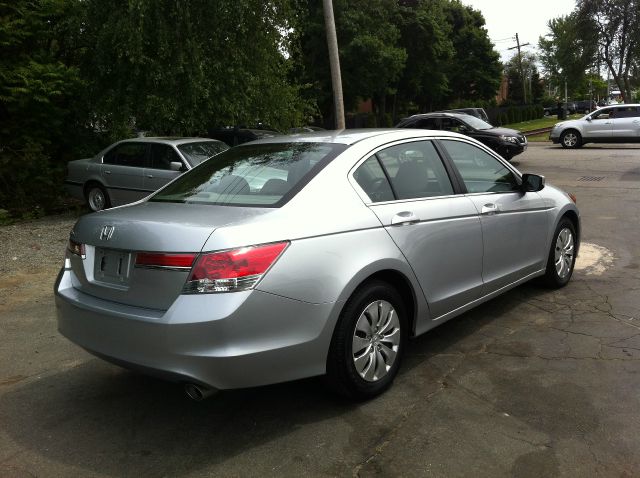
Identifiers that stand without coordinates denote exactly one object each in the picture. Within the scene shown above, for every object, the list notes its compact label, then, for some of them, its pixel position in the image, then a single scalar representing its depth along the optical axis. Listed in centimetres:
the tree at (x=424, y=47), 3528
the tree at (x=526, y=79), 7781
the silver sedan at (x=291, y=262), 292
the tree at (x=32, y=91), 1163
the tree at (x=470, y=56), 4681
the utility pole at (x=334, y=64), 1470
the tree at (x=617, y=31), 4388
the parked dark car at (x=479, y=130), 1750
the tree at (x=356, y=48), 2884
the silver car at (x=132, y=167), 1033
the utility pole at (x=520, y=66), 6707
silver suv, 2255
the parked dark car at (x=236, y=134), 1611
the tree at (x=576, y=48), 4566
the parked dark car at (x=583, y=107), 7234
